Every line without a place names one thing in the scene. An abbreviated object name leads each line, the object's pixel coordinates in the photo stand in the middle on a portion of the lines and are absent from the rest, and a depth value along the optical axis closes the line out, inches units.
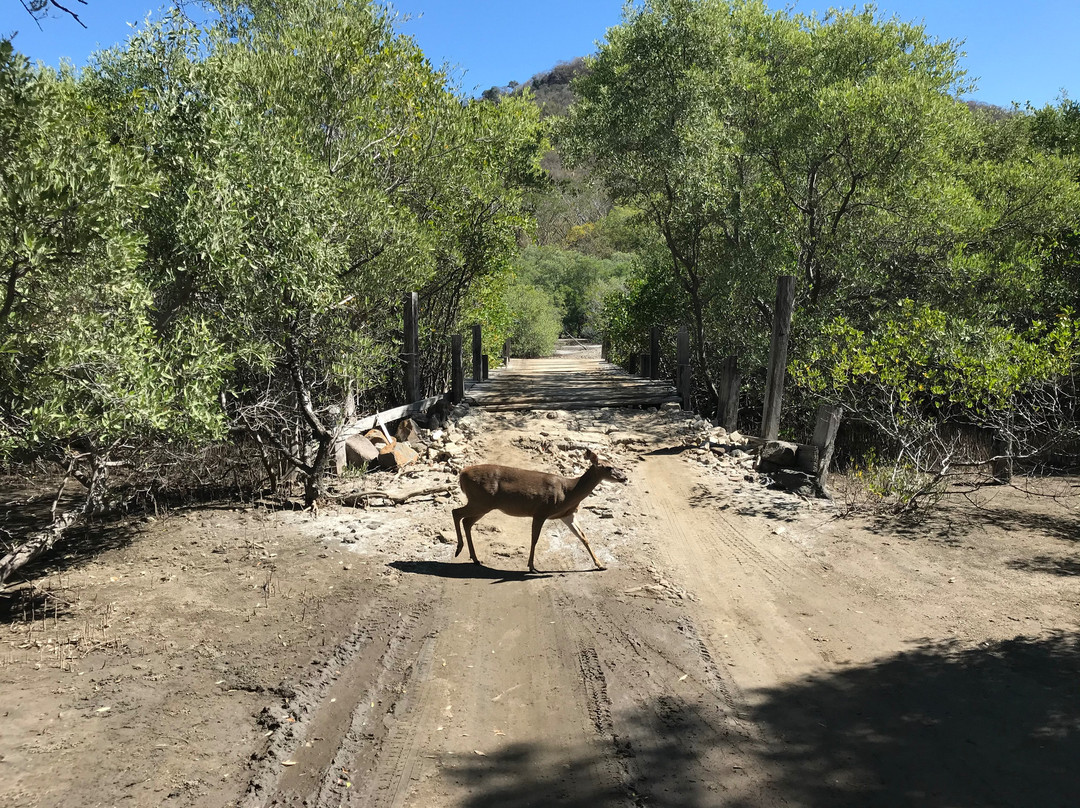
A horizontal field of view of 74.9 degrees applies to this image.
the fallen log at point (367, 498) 377.4
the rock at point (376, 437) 479.5
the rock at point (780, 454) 430.3
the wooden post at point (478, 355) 812.0
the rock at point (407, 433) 505.0
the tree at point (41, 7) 173.1
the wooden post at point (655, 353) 845.5
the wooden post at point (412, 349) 531.2
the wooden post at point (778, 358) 485.7
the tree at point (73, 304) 190.7
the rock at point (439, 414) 550.6
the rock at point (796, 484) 403.9
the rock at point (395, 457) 446.6
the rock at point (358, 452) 442.0
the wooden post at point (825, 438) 401.1
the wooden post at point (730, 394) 546.3
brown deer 281.0
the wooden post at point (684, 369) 629.0
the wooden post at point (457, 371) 607.4
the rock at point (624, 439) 507.9
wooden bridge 623.5
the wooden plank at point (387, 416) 447.6
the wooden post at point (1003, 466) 376.8
